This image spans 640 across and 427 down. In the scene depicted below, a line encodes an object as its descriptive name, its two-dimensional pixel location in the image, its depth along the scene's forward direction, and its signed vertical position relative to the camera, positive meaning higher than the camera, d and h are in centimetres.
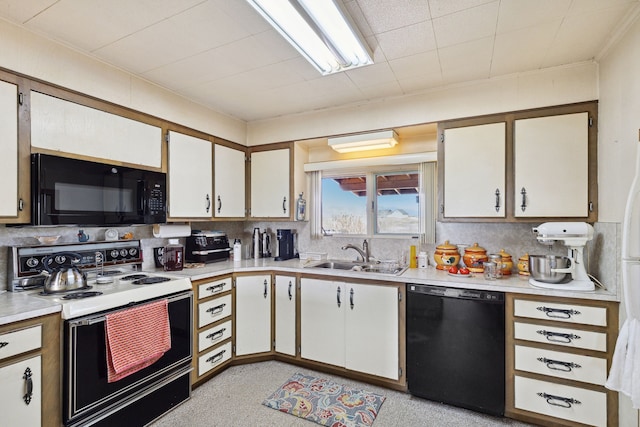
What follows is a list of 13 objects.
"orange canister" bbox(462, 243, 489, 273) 253 -38
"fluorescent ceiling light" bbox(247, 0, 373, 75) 152 +102
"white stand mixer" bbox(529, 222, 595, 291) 201 -19
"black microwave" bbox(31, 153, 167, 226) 182 +14
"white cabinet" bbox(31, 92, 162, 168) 187 +55
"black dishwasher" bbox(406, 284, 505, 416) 210 -95
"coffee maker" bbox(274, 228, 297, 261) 336 -34
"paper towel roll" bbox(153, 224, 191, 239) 271 -15
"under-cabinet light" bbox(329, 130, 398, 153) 279 +67
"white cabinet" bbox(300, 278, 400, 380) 244 -94
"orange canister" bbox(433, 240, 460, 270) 263 -37
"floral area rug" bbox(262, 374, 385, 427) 210 -139
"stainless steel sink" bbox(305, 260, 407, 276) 290 -52
